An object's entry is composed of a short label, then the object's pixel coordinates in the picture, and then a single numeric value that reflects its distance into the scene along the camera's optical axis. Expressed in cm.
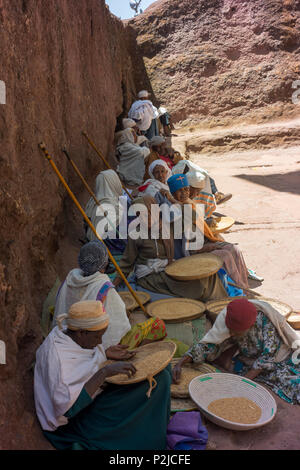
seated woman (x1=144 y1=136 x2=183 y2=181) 968
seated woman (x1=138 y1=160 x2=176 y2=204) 733
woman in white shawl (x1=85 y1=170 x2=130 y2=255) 648
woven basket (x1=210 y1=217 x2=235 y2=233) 608
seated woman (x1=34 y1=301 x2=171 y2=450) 274
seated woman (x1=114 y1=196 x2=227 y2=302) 491
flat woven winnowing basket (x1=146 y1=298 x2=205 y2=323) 440
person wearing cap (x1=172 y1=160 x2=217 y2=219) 674
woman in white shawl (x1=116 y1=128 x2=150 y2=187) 1006
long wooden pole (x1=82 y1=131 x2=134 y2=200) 721
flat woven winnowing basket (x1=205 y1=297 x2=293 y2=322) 444
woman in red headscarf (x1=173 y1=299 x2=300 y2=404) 339
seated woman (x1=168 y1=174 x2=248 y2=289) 531
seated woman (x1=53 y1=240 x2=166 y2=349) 346
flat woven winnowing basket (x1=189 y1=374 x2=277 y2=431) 310
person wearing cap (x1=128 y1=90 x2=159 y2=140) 1202
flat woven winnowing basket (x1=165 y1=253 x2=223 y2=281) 463
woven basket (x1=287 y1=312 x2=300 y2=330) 447
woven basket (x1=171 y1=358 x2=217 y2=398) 336
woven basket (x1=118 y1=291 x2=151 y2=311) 464
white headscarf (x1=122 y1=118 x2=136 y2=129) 1125
